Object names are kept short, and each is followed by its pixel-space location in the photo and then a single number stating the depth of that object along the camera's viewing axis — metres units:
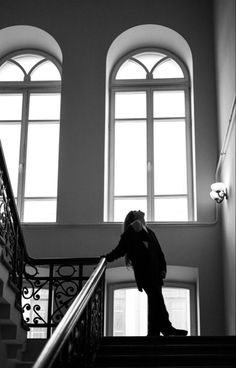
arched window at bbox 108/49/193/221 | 11.62
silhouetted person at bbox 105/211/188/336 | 7.33
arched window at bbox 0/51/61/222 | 11.70
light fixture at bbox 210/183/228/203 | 10.05
